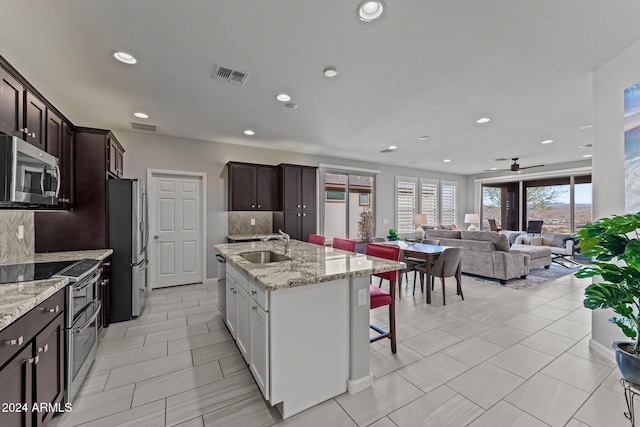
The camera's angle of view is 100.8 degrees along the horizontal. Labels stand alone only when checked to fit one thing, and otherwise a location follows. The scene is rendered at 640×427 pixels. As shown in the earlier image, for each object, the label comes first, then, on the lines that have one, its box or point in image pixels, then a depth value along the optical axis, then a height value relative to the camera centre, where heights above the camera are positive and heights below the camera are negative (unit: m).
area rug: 4.84 -1.29
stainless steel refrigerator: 3.13 -0.40
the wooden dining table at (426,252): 3.85 -0.60
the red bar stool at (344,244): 3.23 -0.40
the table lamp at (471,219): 8.30 -0.19
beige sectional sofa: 4.78 -0.81
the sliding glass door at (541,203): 7.29 +0.31
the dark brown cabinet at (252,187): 5.02 +0.51
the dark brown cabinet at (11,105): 1.81 +0.78
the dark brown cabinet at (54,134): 2.42 +0.74
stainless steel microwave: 1.68 +0.28
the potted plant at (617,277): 1.35 -0.35
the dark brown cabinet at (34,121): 2.09 +0.76
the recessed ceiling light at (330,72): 2.56 +1.39
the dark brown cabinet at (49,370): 1.43 -0.93
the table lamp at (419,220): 7.68 -0.21
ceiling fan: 6.58 +1.19
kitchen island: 1.69 -0.80
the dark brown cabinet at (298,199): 5.30 +0.28
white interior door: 4.70 -0.32
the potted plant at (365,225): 6.50 -0.30
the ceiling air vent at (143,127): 4.07 +1.36
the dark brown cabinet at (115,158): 3.24 +0.74
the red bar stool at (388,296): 2.42 -0.77
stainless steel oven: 1.79 -0.82
